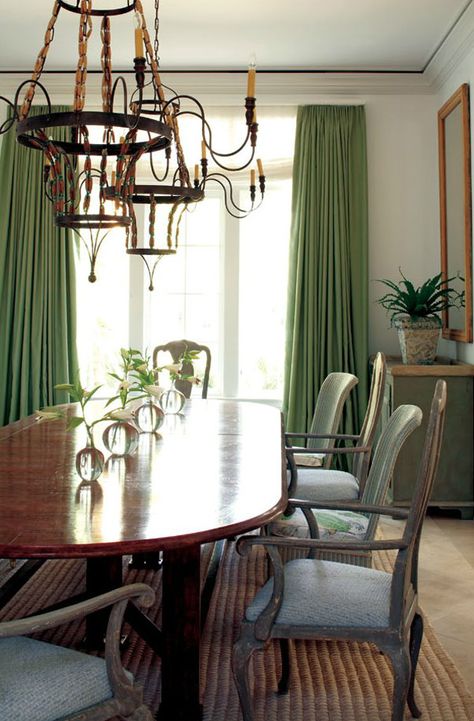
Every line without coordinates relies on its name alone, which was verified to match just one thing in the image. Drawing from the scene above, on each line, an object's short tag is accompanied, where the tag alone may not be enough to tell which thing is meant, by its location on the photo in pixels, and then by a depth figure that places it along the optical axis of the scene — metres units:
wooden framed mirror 4.95
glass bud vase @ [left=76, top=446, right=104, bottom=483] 2.46
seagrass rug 2.55
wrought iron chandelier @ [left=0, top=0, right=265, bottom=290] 2.21
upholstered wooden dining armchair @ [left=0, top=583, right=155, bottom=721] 1.64
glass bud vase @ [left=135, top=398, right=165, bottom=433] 3.38
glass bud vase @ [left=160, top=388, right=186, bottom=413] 3.94
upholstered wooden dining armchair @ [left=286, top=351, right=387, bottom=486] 3.45
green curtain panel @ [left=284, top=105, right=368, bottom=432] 5.71
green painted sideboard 4.89
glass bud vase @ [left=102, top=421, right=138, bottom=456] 2.81
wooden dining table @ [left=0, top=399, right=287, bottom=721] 1.93
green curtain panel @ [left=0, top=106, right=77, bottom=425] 5.78
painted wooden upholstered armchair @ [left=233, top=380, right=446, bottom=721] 2.13
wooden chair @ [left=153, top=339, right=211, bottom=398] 5.05
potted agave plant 5.07
